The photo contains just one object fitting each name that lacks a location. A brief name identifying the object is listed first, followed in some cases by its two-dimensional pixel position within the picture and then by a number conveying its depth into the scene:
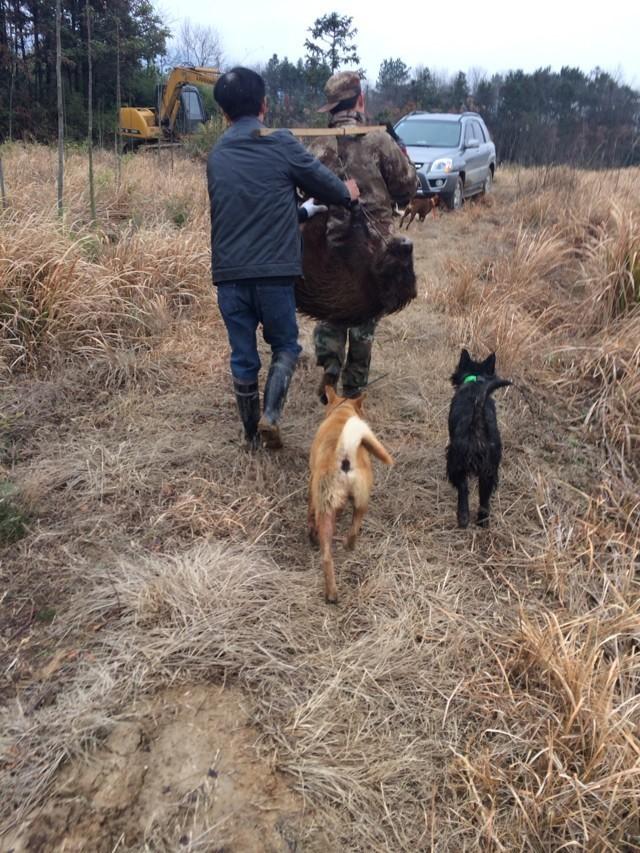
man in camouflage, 3.62
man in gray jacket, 3.06
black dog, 3.01
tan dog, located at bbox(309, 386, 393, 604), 2.53
